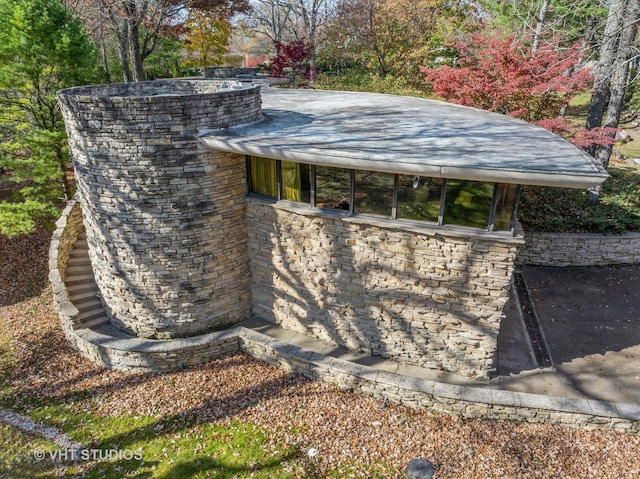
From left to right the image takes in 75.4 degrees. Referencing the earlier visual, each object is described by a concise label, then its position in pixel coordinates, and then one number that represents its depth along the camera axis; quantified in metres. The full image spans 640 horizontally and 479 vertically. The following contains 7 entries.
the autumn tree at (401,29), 21.61
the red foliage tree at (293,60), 20.95
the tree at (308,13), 22.62
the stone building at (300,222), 6.71
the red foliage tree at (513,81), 11.33
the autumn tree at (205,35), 24.28
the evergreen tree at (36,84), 11.33
